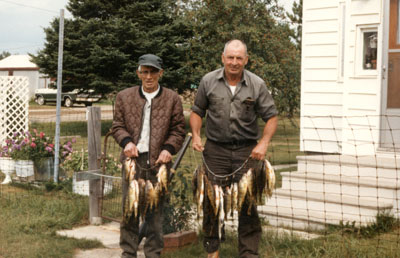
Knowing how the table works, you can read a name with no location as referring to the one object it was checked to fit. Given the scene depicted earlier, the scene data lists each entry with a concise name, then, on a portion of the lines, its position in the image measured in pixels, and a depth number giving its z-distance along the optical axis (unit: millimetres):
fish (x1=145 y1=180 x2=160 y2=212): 4887
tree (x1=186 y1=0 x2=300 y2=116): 21828
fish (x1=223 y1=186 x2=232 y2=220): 4828
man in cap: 5047
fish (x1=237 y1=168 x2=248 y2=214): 4754
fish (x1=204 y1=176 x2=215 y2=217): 4785
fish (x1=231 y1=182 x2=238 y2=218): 4789
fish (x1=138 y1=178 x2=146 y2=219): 4888
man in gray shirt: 4887
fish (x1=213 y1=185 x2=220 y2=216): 4777
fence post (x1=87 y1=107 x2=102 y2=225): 7133
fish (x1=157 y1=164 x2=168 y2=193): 4910
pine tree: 20500
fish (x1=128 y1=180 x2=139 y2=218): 4841
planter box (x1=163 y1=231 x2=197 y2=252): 5836
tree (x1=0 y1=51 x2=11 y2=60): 114312
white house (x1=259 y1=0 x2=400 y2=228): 7027
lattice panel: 11641
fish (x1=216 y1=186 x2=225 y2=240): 4789
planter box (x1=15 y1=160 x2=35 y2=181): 9570
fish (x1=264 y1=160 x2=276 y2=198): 4723
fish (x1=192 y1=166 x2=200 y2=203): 4867
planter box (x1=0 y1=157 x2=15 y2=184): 9906
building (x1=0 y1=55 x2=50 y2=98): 55688
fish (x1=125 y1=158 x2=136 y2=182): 4906
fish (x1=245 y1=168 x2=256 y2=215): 4754
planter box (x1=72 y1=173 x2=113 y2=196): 8585
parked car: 37406
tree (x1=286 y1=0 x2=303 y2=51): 37438
